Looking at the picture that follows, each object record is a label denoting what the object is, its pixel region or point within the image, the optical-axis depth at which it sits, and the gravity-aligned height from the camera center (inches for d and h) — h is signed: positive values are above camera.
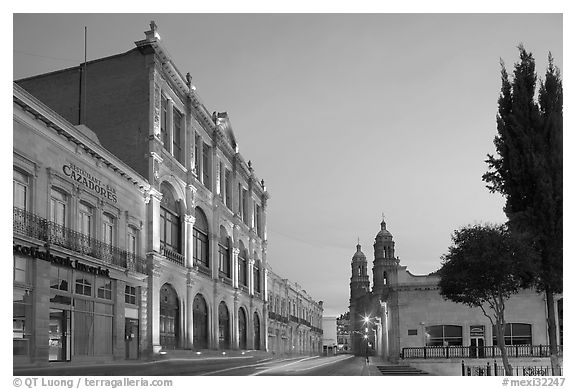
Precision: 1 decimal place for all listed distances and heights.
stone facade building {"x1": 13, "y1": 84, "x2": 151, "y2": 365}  834.2 +88.4
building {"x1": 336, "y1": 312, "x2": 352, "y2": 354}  6367.6 -334.3
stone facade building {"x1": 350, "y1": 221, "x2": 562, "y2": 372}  1558.8 -34.1
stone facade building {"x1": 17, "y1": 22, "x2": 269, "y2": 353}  1249.4 +269.9
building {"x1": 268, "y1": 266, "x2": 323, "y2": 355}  2657.5 -32.1
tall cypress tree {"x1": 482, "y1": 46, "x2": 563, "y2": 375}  1021.2 +202.0
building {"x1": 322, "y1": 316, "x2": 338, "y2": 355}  4643.5 -154.3
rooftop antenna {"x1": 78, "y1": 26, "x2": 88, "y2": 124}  1290.6 +379.2
